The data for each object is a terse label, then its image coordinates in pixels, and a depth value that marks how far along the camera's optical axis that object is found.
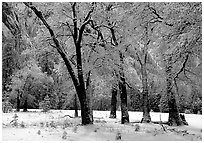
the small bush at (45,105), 30.13
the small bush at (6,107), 26.27
